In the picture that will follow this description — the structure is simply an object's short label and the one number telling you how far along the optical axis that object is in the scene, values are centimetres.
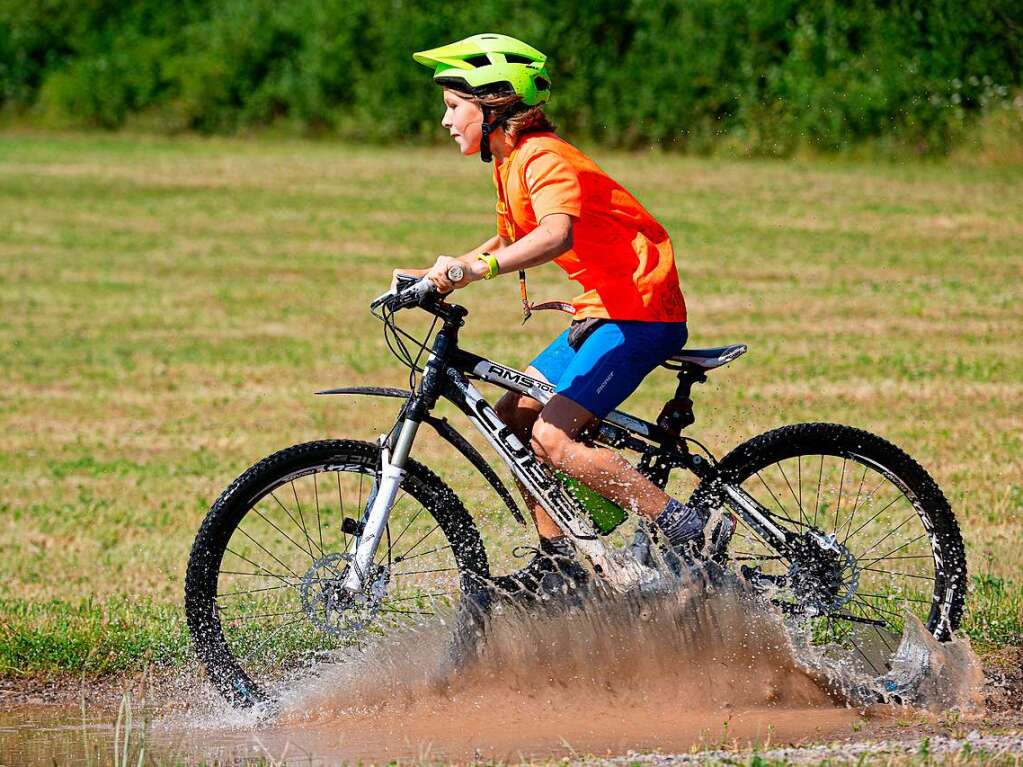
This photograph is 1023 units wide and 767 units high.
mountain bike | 1095
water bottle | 1110
